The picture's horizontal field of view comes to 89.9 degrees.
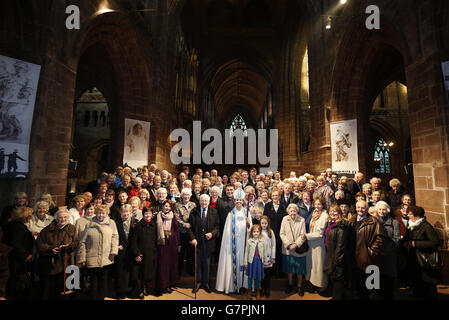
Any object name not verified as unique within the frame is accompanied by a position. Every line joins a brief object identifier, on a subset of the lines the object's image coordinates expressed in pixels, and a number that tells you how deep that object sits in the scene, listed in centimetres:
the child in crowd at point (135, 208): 375
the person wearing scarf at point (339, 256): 316
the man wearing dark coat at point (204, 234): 383
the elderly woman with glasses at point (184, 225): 403
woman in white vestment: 362
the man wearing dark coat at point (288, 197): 448
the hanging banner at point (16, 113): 410
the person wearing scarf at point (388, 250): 319
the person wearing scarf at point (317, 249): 355
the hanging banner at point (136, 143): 786
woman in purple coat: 360
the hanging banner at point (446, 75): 434
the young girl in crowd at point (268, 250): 346
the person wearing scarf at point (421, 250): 321
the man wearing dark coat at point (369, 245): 306
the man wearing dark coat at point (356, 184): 537
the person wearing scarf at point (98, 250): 312
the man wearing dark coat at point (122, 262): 346
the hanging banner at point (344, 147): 748
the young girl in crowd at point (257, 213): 383
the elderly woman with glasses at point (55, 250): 295
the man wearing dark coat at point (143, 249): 349
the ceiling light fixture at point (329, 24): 864
